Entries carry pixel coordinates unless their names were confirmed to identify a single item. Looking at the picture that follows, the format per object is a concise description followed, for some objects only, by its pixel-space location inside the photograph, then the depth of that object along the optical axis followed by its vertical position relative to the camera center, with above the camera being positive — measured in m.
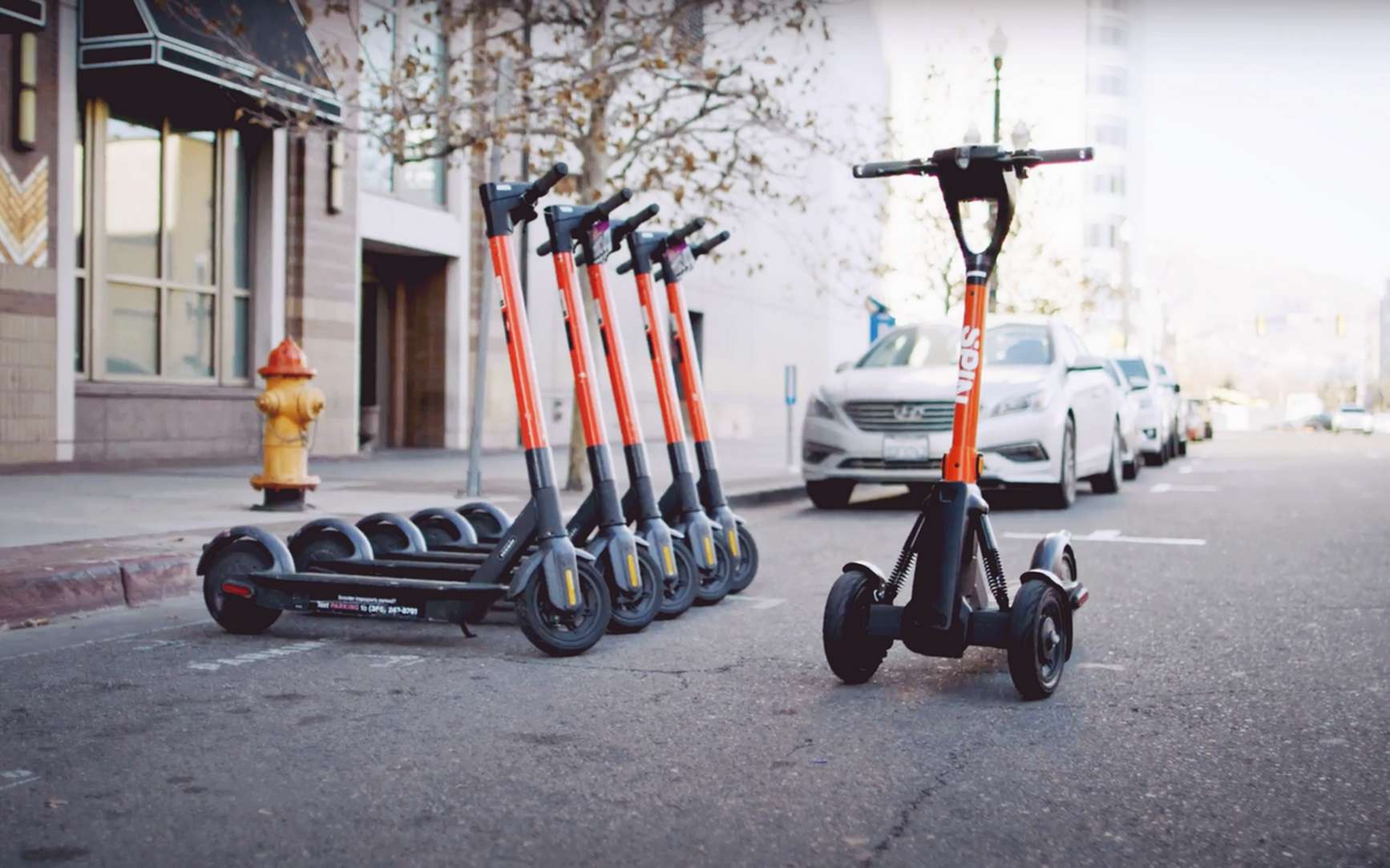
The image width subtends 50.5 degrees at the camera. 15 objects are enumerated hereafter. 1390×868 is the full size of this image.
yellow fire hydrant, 10.23 +0.05
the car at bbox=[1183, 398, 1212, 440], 43.32 +0.56
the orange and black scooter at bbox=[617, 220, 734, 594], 6.88 -0.20
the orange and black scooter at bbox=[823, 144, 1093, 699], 4.64 -0.46
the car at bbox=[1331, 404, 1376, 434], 73.19 +0.97
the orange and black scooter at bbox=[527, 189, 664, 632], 5.95 -0.25
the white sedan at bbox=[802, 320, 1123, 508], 12.14 +0.15
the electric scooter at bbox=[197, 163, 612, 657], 5.40 -0.57
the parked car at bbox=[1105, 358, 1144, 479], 16.41 +0.17
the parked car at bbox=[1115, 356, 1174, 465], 22.06 +0.43
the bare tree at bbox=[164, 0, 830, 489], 12.13 +3.02
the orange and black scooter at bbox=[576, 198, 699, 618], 6.36 -0.11
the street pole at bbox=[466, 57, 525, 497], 12.14 +0.33
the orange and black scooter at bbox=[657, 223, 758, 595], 7.25 -0.08
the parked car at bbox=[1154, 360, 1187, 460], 25.96 +0.54
